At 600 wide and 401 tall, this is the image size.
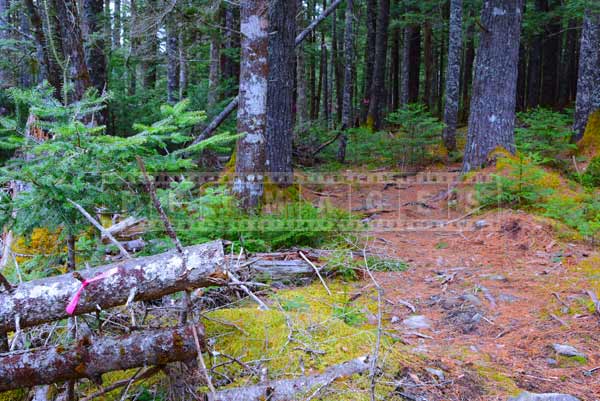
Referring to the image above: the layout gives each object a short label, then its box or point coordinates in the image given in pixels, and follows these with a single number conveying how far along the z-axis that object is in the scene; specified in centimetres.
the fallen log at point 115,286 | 260
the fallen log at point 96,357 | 239
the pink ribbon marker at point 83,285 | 256
